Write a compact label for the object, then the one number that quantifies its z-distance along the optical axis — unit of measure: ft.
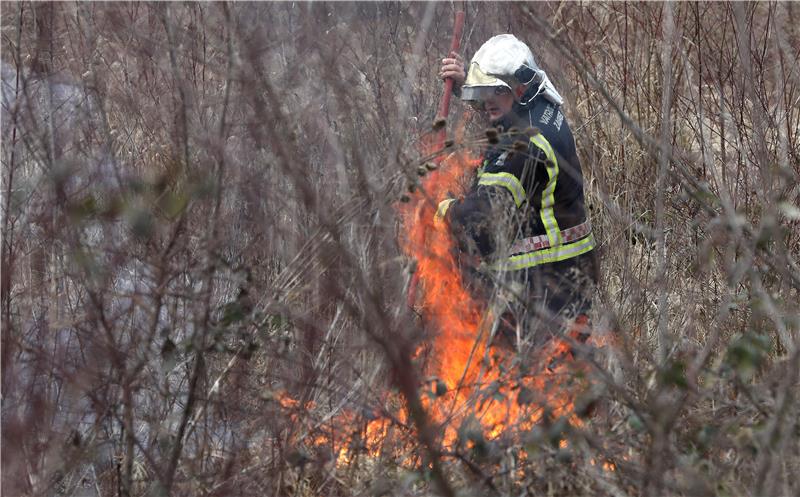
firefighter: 28.66
